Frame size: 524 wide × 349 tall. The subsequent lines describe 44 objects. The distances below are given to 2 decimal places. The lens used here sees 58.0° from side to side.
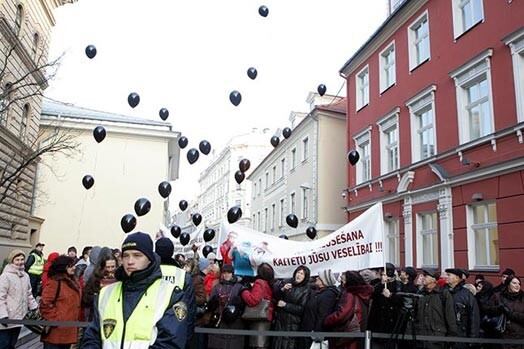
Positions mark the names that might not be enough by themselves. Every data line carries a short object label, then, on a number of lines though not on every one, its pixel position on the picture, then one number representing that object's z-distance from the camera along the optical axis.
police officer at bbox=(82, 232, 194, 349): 2.90
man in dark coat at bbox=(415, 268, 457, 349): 6.74
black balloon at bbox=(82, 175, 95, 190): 16.22
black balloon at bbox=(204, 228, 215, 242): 15.16
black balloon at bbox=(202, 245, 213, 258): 14.64
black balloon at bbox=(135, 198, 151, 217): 13.77
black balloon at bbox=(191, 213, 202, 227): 15.02
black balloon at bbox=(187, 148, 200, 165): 13.83
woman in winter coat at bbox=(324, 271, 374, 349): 6.05
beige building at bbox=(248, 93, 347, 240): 25.60
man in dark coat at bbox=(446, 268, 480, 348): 6.70
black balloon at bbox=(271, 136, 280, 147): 15.71
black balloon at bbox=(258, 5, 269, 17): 12.60
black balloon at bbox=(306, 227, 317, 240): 18.77
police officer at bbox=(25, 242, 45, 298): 13.62
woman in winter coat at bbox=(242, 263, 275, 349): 6.73
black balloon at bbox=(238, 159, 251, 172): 14.81
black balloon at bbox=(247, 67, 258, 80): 13.88
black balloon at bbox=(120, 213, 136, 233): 14.77
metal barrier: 5.46
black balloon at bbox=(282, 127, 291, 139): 16.01
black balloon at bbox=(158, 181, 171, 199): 14.62
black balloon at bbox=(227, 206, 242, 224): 13.20
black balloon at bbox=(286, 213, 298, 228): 18.06
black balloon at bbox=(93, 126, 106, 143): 14.36
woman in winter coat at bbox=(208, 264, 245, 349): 6.74
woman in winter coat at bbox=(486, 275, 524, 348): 6.80
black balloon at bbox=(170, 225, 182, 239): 15.80
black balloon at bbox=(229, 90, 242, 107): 13.55
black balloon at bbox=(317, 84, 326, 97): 16.25
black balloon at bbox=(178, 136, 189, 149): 14.70
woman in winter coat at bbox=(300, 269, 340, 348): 6.39
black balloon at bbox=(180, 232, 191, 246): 15.27
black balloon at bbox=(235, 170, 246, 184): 14.59
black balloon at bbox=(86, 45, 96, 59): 13.70
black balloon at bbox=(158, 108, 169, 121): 14.92
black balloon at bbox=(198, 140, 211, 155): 14.29
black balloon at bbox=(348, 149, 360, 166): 15.34
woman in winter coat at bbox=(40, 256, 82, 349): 6.05
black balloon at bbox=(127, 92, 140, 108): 14.19
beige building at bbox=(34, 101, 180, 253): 29.47
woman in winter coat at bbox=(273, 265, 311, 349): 6.66
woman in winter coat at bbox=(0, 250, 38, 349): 6.15
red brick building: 11.70
